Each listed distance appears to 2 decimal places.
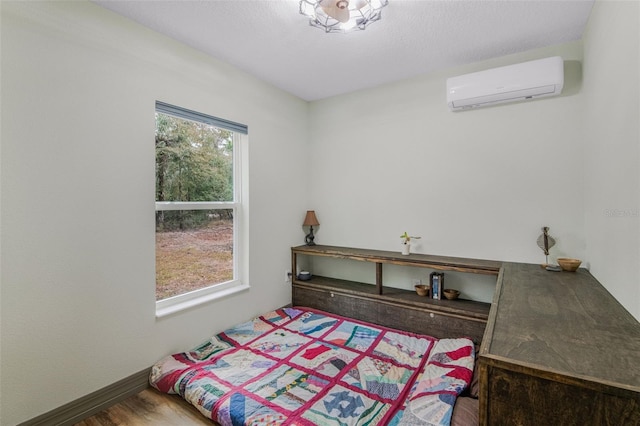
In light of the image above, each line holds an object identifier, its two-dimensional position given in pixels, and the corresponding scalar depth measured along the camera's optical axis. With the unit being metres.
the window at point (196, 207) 2.23
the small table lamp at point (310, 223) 3.37
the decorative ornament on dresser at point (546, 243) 2.22
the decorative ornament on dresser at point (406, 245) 2.75
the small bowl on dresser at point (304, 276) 3.27
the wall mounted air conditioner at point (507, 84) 2.11
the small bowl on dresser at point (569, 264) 2.01
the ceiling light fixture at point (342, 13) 1.67
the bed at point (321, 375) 1.59
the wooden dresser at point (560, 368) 0.79
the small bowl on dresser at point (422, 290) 2.68
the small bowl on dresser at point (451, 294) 2.56
